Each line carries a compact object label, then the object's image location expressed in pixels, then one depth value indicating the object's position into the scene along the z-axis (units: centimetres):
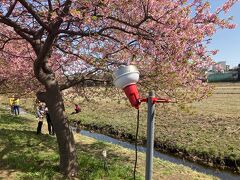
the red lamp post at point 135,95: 234
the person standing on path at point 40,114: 1134
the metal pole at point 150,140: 233
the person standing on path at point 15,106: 1848
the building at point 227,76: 6167
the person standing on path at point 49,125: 1175
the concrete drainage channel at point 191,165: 894
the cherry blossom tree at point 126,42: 498
